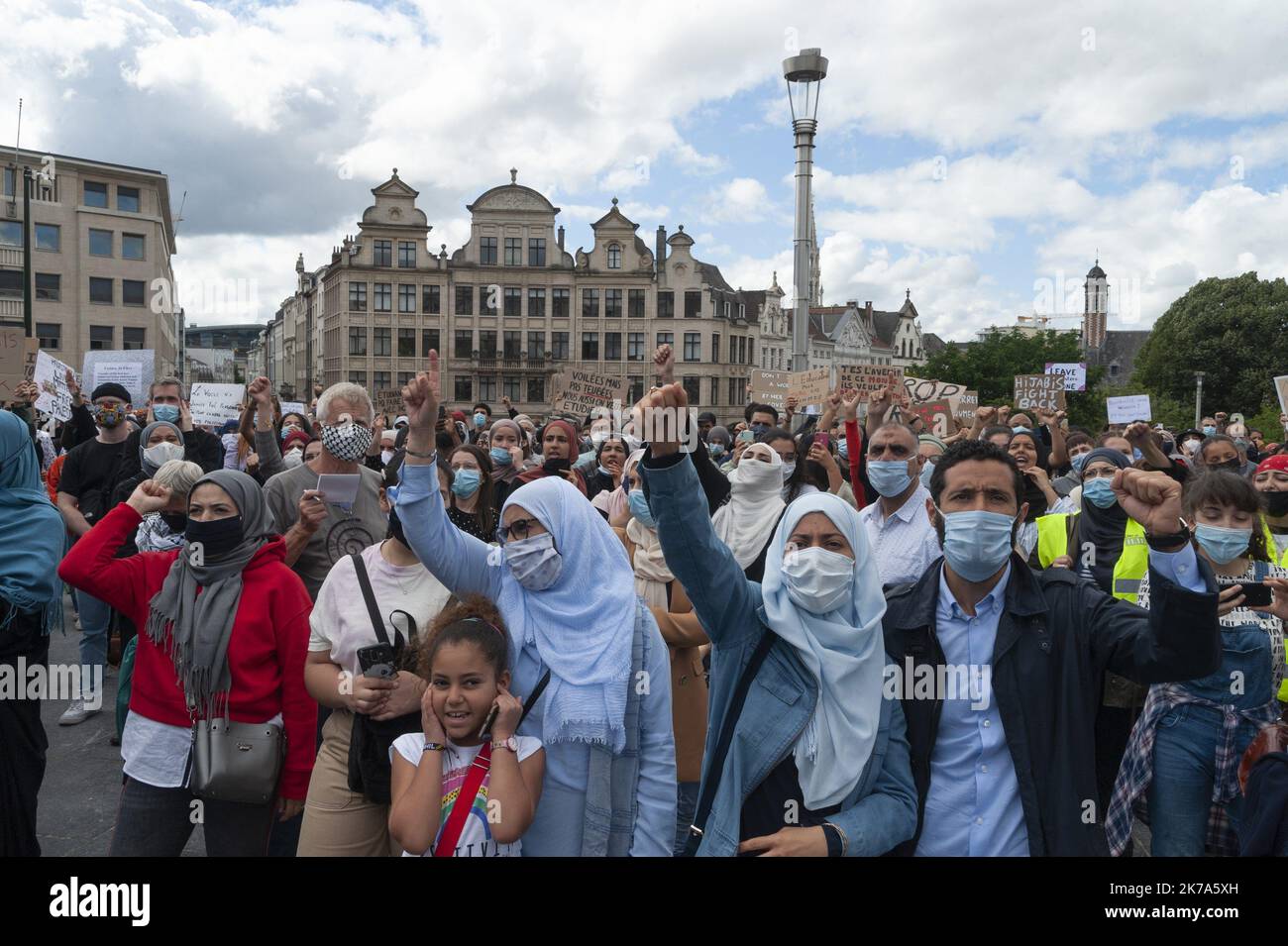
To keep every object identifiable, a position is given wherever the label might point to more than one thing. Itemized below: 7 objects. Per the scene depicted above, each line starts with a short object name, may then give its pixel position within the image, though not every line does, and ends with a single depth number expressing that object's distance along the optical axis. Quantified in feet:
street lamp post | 36.99
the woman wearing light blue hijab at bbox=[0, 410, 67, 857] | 11.75
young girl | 8.93
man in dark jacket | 8.43
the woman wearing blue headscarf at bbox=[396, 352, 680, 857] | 9.46
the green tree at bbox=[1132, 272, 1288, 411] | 171.53
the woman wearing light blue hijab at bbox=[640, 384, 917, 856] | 8.34
